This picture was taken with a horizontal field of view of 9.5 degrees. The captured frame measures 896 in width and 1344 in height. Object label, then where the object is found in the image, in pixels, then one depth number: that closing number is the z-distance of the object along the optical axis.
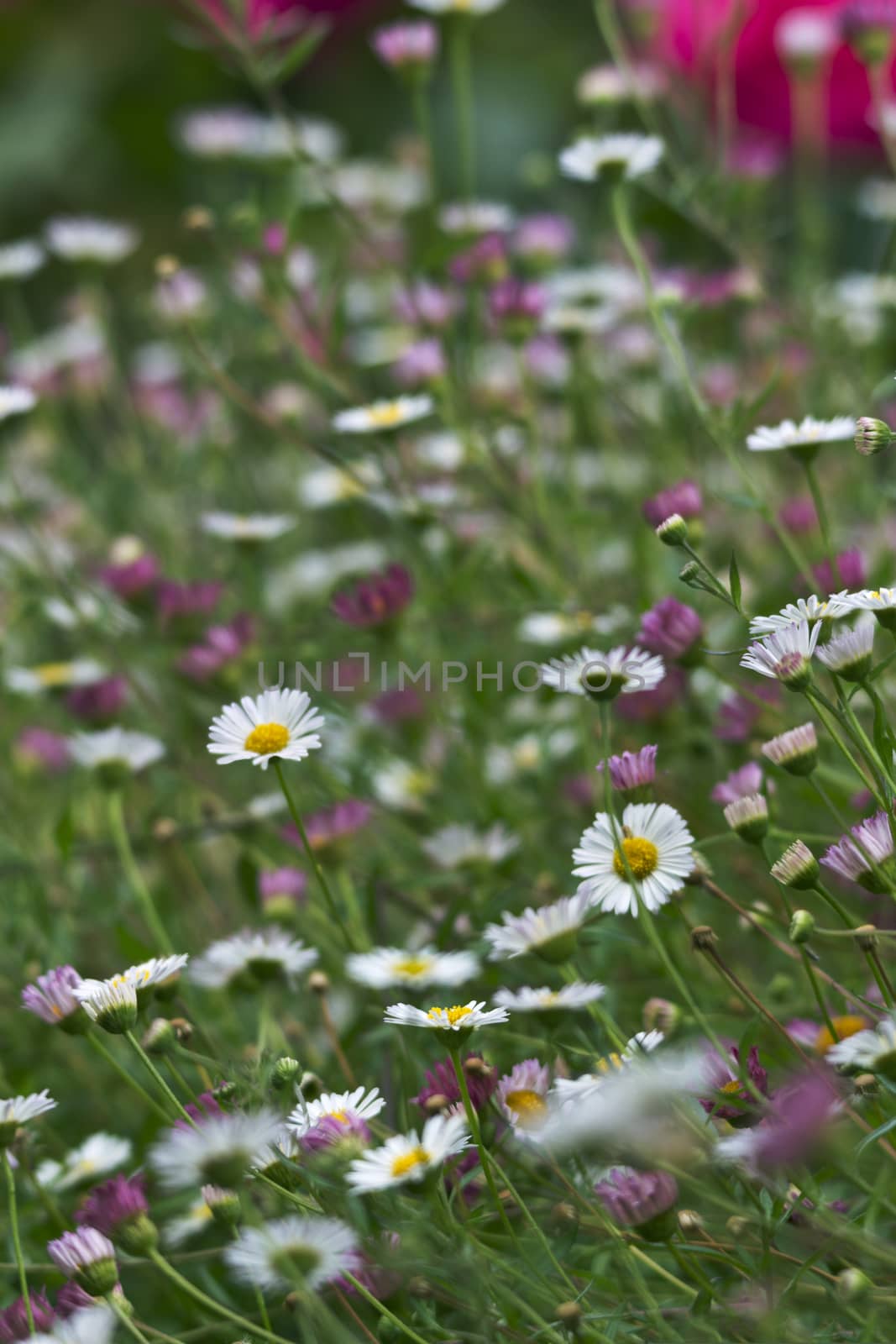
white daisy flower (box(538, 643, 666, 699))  0.76
